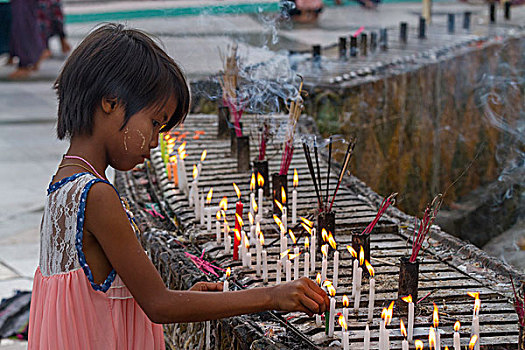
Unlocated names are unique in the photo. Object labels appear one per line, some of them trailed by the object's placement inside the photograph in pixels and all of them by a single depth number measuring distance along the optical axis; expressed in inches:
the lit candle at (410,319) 96.3
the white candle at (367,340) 88.8
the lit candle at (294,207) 143.8
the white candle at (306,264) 116.3
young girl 73.3
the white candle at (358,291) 107.3
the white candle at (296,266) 115.1
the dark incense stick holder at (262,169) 157.6
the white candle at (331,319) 97.8
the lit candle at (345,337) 92.6
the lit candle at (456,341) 83.9
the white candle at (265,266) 118.4
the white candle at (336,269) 113.9
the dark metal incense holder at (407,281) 106.3
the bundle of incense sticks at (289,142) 162.1
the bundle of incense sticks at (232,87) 201.9
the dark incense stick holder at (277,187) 149.3
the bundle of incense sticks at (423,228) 110.3
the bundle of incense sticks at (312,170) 132.6
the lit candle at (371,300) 103.0
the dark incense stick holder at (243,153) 177.3
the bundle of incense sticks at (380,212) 120.5
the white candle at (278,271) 114.6
